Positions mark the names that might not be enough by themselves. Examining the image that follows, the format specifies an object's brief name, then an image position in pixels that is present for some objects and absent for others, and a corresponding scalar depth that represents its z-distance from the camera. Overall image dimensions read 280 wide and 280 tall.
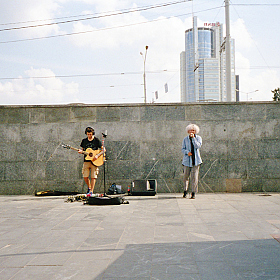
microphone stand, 9.00
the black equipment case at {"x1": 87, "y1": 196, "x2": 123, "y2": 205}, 8.05
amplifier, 9.48
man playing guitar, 9.47
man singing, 9.00
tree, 58.55
